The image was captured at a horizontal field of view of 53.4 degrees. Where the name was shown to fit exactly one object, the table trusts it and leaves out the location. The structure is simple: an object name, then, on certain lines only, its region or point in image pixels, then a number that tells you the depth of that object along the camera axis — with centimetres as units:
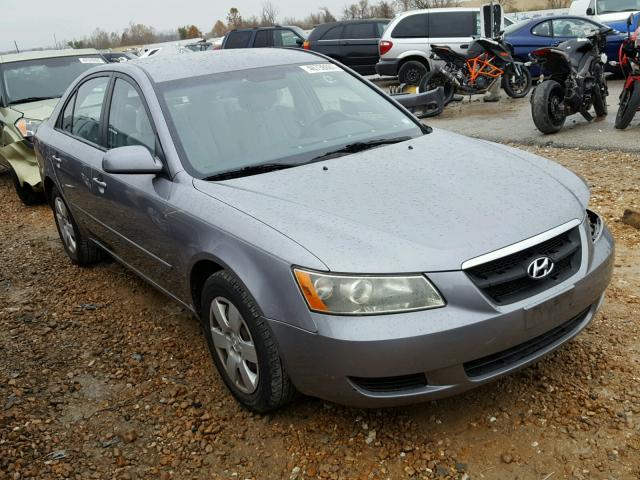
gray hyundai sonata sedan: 239
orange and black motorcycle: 1232
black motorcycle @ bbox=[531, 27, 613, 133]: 827
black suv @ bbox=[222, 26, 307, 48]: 1742
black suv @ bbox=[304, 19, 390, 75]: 1725
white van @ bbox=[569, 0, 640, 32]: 1389
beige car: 735
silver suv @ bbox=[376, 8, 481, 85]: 1459
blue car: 1322
